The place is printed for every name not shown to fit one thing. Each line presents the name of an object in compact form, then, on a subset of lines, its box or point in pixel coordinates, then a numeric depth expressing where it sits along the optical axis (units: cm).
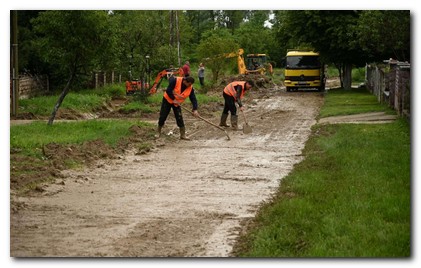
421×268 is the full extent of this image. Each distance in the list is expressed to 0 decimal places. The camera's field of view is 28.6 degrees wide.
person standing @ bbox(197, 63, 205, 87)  4422
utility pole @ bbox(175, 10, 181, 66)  4419
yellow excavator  4681
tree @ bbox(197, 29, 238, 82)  4550
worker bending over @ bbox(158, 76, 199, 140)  1947
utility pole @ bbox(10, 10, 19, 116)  2248
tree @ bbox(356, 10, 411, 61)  2178
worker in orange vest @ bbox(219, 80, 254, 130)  2180
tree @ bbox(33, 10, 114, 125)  1964
